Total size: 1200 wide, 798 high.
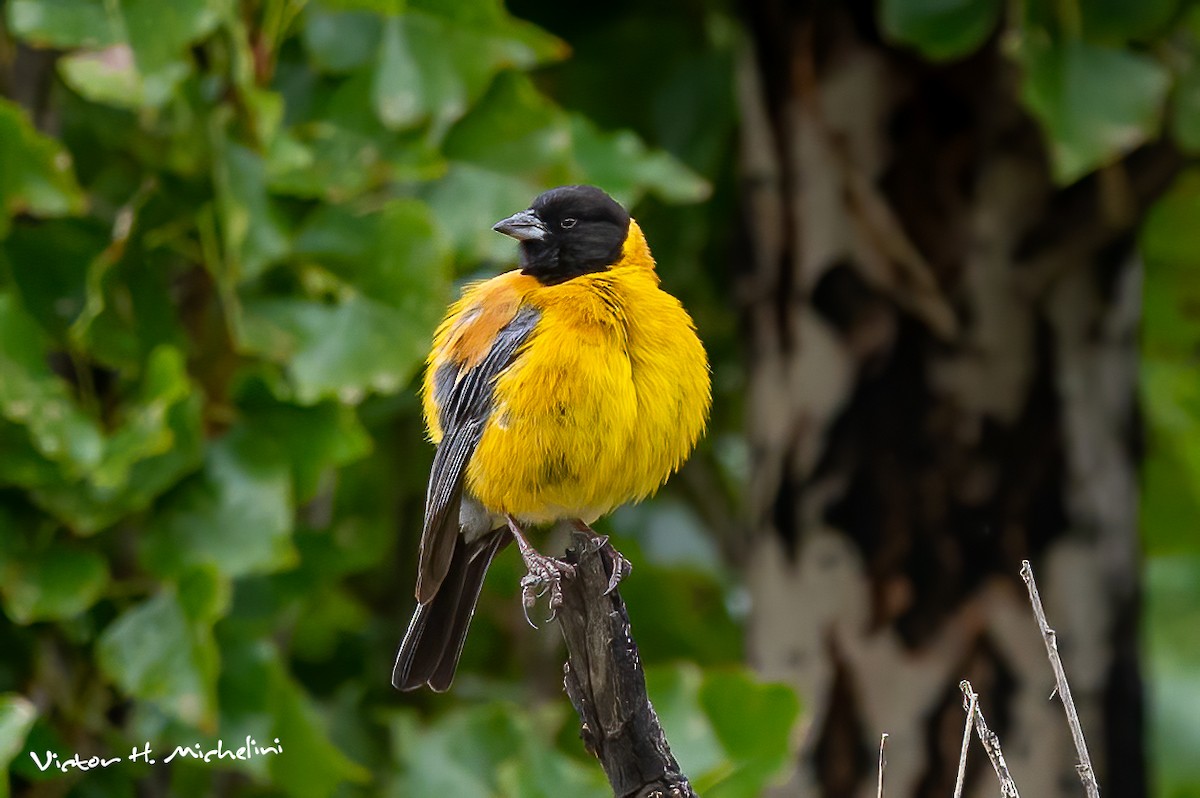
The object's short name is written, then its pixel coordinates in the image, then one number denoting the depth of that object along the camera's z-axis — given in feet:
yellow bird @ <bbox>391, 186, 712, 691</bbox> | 21.35
